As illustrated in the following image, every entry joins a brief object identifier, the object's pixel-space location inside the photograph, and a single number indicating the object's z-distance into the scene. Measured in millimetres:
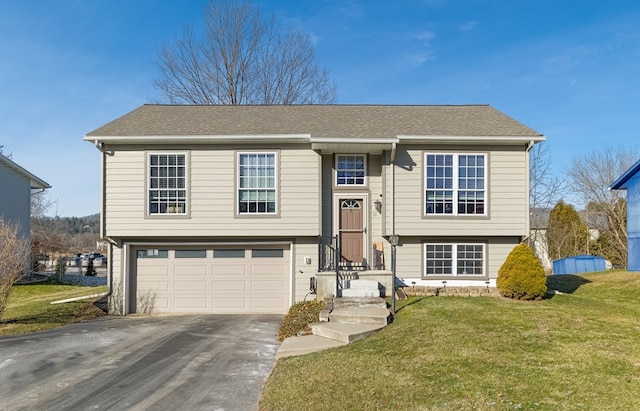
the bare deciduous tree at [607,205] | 26353
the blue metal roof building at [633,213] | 17781
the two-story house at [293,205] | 12617
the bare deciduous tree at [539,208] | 30250
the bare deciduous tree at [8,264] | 11469
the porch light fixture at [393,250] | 9867
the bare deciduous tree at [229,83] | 26922
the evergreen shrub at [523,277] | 10984
